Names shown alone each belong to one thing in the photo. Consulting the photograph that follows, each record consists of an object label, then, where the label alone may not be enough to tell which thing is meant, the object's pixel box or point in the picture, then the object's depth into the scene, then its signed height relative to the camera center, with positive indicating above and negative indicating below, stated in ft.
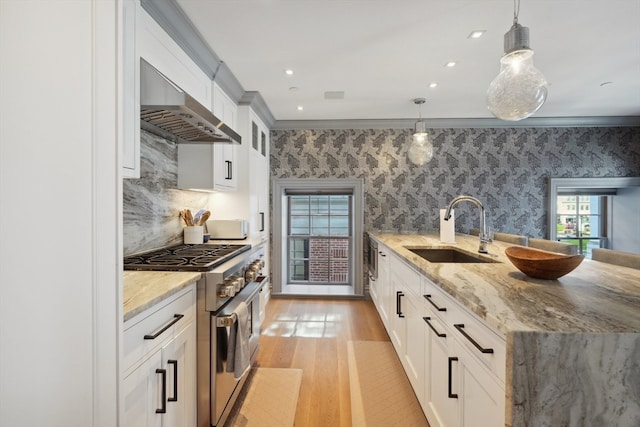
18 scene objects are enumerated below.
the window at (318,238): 15.25 -1.32
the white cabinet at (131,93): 4.90 +1.90
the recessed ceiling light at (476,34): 7.39 +4.33
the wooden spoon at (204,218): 9.28 -0.18
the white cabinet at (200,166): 8.61 +1.28
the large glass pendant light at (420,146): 12.03 +2.59
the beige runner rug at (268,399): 6.22 -4.14
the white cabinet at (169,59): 5.69 +3.30
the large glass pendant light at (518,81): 4.97 +2.17
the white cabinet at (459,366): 3.10 -1.88
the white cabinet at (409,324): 5.84 -2.39
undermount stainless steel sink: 8.55 -1.16
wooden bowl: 4.11 -0.71
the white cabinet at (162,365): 3.50 -2.00
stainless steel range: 5.16 -1.77
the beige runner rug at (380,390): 6.29 -4.15
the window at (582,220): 15.43 -0.33
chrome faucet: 7.16 -0.53
